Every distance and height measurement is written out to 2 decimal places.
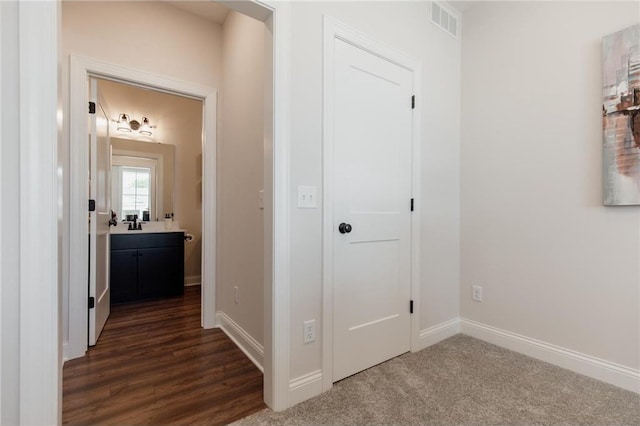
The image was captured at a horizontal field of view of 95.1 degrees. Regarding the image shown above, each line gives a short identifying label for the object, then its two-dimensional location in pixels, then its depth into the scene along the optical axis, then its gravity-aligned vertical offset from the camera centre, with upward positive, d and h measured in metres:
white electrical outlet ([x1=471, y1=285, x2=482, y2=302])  2.46 -0.68
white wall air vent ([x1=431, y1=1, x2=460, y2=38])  2.36 +1.63
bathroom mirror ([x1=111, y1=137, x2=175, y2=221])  3.81 +0.48
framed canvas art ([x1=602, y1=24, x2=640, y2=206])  1.70 +0.58
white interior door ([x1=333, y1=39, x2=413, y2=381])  1.81 +0.02
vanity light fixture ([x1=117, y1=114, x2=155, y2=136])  3.84 +1.18
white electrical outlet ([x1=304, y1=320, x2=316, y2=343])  1.65 -0.67
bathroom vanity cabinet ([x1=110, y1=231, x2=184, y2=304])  3.34 -0.63
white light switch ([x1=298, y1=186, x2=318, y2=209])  1.62 +0.09
